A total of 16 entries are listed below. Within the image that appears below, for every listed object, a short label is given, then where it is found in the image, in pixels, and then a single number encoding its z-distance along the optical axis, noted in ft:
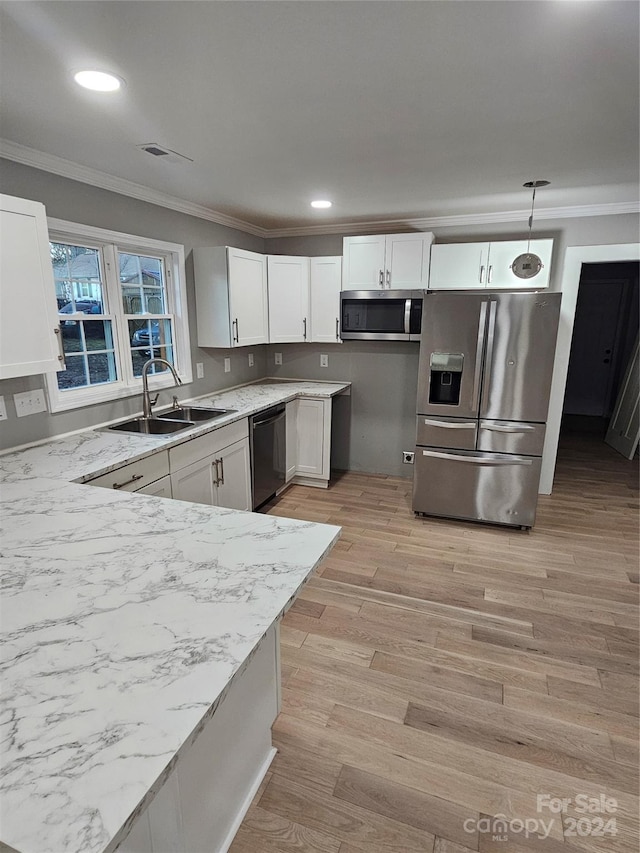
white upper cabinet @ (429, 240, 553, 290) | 11.09
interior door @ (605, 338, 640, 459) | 16.87
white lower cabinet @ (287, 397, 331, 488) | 13.23
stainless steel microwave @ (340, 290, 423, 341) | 12.06
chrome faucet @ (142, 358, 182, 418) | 9.20
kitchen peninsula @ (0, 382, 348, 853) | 2.10
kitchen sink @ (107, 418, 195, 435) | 9.35
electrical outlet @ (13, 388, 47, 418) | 7.25
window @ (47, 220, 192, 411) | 8.26
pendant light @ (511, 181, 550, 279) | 10.90
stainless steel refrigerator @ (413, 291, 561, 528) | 10.00
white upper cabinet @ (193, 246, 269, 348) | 11.07
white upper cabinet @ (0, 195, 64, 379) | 5.78
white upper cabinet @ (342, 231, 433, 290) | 11.93
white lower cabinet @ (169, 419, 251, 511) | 8.43
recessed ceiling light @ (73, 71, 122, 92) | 4.94
